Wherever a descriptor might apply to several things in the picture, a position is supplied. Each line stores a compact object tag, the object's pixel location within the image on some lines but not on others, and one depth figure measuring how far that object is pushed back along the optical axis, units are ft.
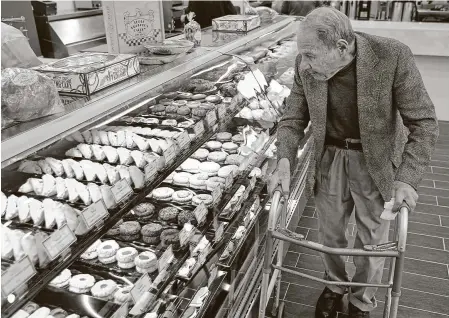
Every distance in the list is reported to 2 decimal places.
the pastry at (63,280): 6.61
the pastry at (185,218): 8.05
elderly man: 7.16
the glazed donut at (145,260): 6.97
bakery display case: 5.58
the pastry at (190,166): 9.82
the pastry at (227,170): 9.65
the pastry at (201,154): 10.30
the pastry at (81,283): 6.54
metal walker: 6.51
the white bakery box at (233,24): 12.67
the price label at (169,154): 7.63
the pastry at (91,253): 7.19
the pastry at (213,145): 10.75
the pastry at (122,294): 6.33
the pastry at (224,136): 11.18
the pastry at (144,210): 8.30
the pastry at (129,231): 7.67
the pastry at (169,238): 7.63
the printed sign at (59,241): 5.03
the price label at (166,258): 7.06
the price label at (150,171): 6.99
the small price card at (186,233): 7.67
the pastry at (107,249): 7.16
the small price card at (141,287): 6.30
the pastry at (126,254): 7.04
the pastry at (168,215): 8.16
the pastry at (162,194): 8.85
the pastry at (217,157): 10.27
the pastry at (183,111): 9.59
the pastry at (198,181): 9.27
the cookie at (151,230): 7.70
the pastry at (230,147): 10.66
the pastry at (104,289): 6.45
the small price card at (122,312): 5.97
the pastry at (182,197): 8.77
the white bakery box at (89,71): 6.64
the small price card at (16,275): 4.39
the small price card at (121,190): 6.33
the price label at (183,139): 8.11
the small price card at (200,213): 8.08
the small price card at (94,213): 5.69
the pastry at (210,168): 9.72
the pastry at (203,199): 8.68
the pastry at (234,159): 10.18
